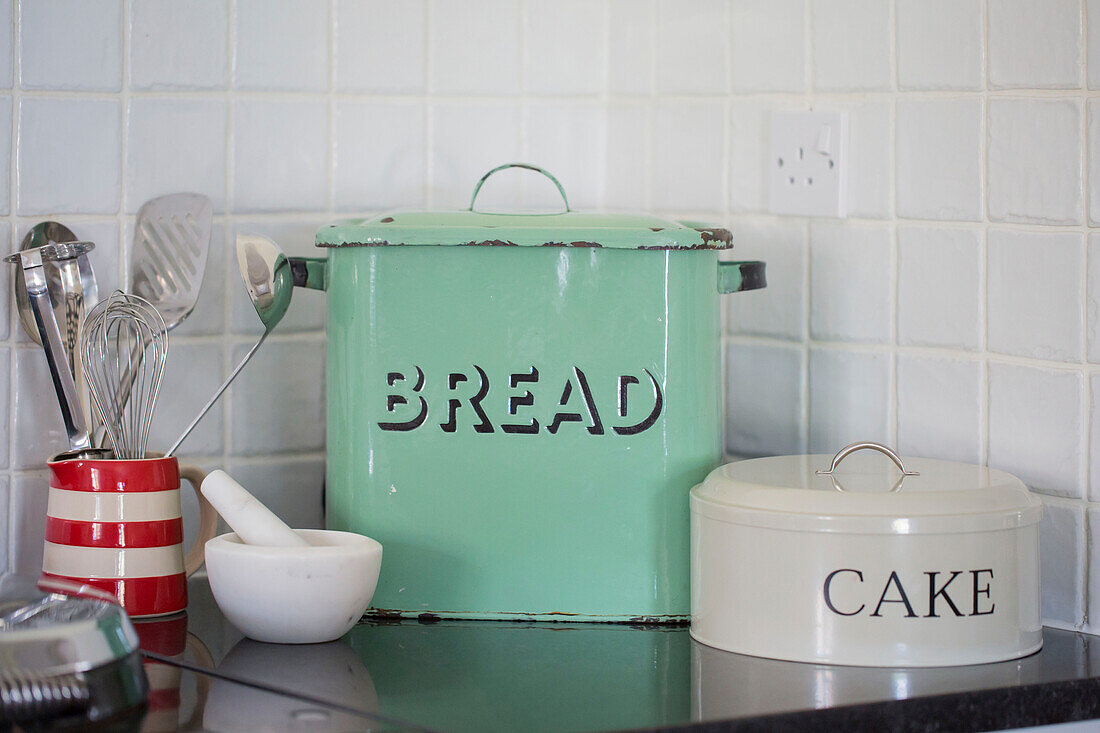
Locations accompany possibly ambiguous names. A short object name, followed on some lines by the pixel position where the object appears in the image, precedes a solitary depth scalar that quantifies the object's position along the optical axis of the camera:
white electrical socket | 1.81
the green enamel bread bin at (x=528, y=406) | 1.69
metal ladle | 1.71
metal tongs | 1.74
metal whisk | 1.72
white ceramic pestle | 1.66
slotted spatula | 1.81
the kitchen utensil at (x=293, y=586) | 1.61
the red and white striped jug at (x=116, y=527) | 1.68
